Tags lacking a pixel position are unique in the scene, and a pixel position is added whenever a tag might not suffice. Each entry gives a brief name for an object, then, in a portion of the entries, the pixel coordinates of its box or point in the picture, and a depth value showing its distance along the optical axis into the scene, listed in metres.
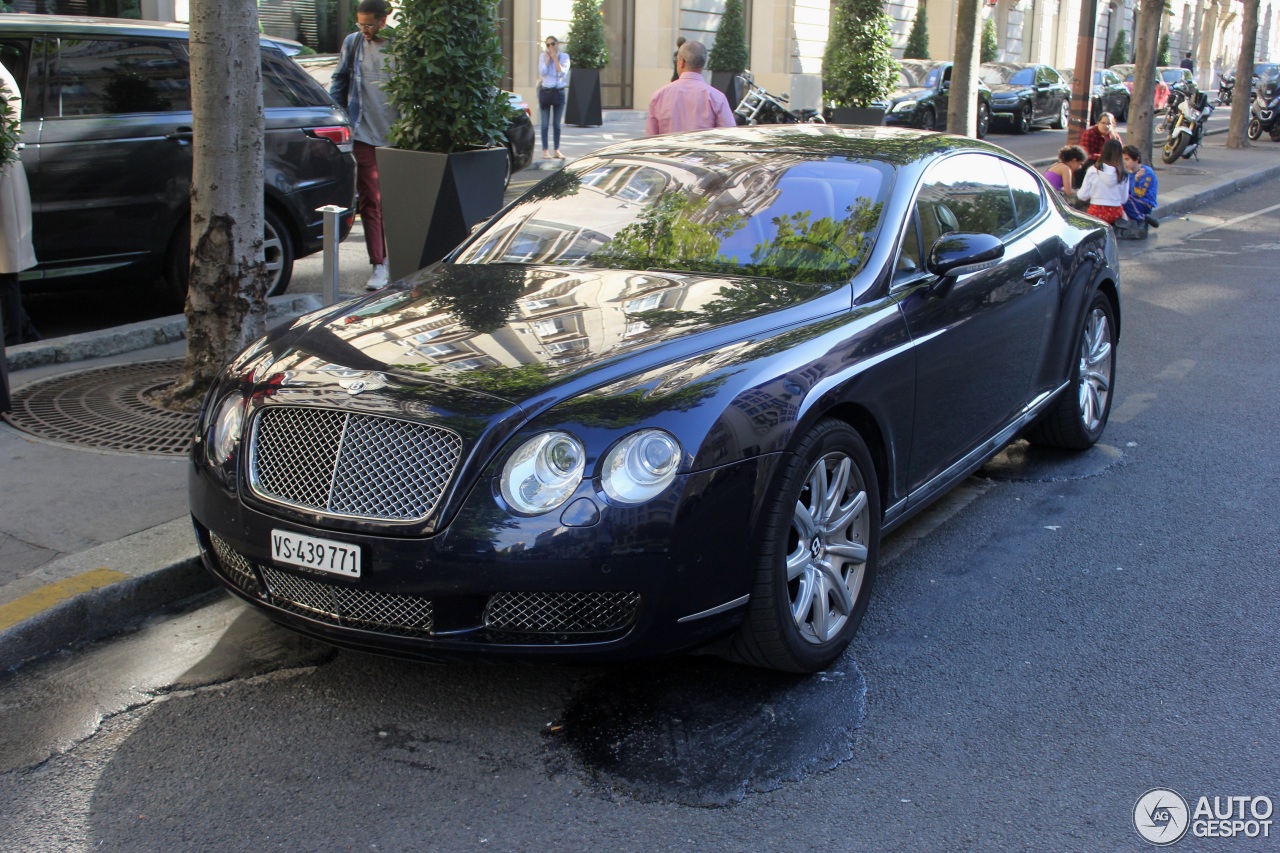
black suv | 7.59
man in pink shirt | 9.36
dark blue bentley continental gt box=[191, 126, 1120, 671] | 3.33
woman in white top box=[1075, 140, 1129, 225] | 13.27
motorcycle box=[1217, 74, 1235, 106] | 46.28
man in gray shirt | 9.33
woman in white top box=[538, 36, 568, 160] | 19.61
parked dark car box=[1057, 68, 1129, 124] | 34.44
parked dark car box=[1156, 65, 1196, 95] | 37.19
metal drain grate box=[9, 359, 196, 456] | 5.88
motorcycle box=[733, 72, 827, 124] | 22.08
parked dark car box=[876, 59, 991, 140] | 26.38
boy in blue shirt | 14.20
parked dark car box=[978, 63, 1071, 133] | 30.19
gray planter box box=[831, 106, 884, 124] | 18.55
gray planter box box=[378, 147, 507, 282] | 8.30
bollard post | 6.69
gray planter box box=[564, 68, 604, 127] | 25.22
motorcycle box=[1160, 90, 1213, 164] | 22.53
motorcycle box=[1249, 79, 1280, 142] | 31.85
